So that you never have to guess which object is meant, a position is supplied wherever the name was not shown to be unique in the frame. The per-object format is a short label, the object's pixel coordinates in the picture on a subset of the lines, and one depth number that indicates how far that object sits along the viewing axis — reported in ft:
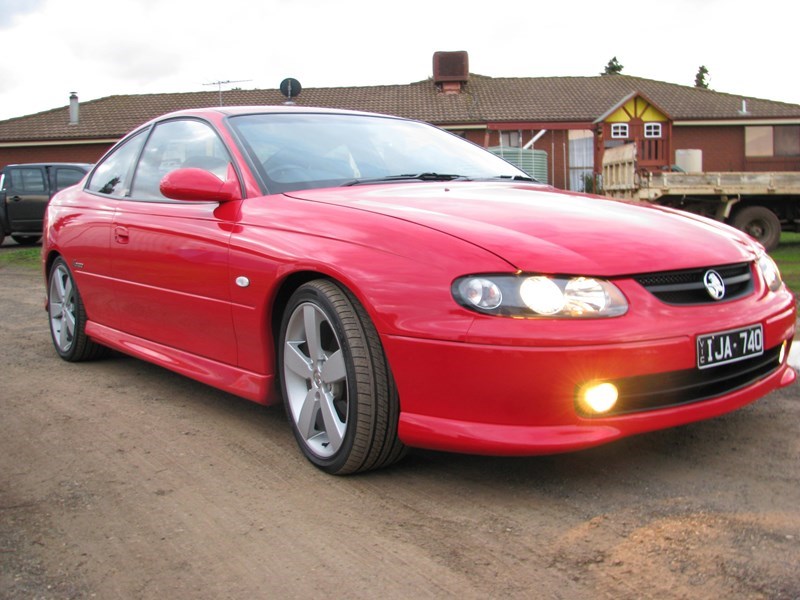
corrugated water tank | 65.44
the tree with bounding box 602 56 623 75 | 297.74
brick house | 111.75
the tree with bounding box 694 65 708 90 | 302.45
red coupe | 9.11
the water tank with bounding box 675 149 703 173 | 74.13
